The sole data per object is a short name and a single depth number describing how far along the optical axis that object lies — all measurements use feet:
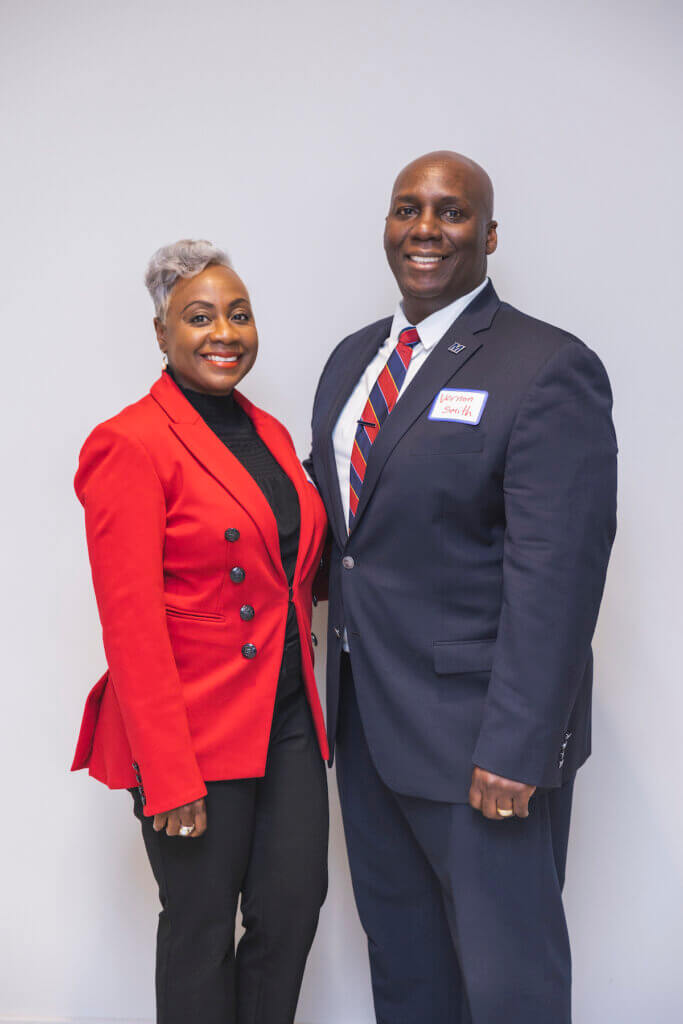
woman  5.07
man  5.01
